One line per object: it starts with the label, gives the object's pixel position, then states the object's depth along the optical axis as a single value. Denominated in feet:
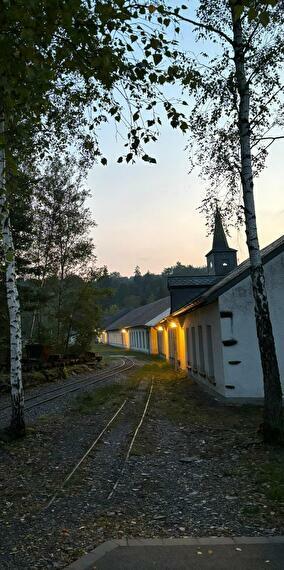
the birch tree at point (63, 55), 11.68
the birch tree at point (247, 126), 25.93
